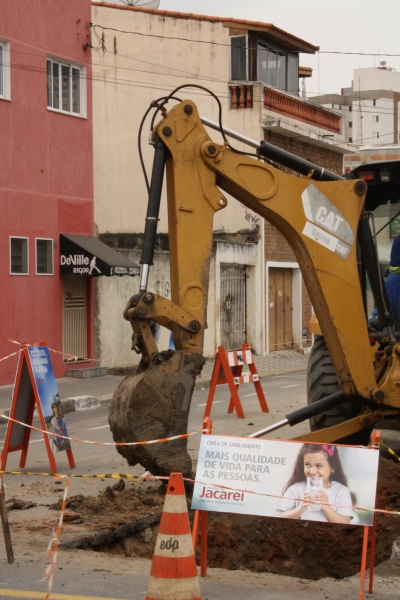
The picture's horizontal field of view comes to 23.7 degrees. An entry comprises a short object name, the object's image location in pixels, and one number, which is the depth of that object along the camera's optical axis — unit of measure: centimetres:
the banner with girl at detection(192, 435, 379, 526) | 634
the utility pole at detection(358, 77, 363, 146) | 5987
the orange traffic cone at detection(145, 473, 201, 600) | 554
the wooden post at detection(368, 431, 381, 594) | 634
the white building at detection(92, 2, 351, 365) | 2892
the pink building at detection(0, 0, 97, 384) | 2048
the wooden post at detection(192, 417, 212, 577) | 674
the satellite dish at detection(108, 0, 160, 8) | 3134
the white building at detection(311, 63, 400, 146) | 7819
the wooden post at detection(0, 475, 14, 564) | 691
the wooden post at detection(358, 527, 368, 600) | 584
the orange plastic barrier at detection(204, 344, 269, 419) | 1552
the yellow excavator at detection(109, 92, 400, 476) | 787
